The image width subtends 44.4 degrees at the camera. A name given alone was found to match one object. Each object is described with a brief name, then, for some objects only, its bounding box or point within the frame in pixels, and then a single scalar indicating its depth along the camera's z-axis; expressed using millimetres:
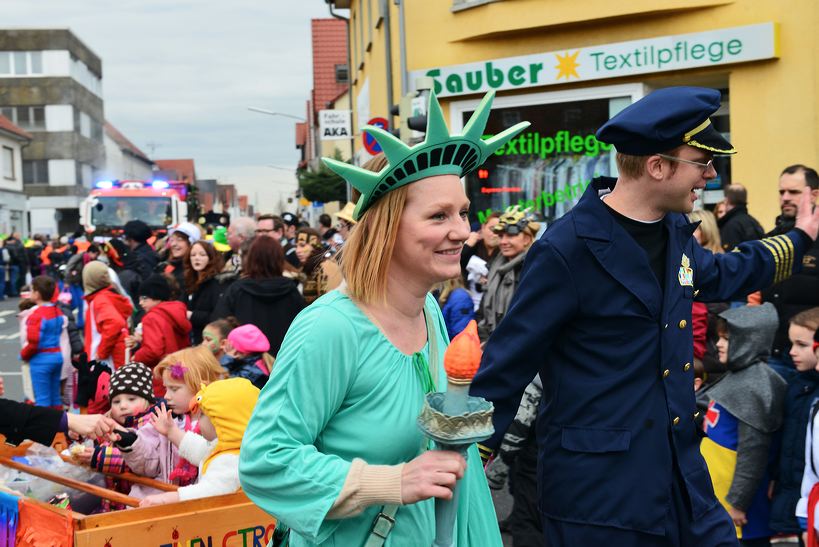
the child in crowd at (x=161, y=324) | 8391
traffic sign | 12271
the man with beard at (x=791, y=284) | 6496
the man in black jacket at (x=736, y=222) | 8758
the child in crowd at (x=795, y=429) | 5012
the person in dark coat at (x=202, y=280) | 9281
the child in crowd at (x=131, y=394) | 6090
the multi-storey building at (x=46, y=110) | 77875
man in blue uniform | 3209
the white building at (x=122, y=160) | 96806
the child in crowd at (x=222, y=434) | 4535
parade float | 4234
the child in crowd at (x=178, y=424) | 5222
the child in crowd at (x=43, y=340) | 10258
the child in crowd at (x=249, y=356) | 6434
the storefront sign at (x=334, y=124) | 19689
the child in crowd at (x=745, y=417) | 5094
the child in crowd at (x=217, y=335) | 7129
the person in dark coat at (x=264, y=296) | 8023
